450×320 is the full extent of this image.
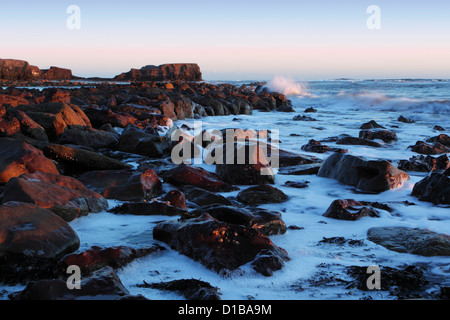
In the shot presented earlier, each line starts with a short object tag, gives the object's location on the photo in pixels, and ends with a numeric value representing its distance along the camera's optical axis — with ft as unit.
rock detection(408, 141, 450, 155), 25.12
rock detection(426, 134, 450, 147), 27.86
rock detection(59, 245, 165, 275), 7.71
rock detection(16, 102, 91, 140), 21.91
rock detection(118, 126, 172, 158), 21.48
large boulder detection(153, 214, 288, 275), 8.33
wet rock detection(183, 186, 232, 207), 13.21
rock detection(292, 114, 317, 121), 47.09
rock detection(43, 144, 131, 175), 16.99
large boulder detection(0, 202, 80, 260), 8.00
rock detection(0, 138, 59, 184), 13.58
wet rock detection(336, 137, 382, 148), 28.09
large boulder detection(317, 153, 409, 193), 15.70
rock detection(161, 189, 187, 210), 12.39
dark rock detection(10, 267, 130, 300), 6.17
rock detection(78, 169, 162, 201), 13.71
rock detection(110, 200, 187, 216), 11.94
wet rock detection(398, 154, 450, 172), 19.35
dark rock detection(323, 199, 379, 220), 12.09
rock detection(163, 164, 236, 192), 15.39
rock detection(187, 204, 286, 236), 10.44
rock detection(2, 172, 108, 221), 10.40
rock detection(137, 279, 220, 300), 6.95
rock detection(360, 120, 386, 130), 37.63
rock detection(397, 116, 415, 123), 46.49
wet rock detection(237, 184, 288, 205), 13.93
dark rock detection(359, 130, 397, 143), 30.41
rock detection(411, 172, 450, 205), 13.87
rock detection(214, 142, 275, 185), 16.43
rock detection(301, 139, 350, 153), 25.12
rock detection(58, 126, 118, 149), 21.47
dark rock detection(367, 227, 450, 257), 9.41
